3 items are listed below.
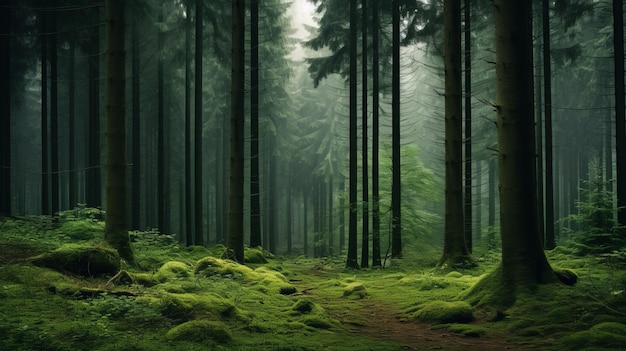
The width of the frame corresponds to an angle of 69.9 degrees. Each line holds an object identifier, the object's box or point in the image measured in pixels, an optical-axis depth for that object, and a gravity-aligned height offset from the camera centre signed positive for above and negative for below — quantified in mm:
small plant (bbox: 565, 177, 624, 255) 11697 -1273
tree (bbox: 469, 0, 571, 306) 7488 +165
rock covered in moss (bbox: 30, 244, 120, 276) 7680 -1395
